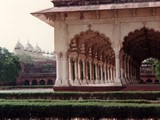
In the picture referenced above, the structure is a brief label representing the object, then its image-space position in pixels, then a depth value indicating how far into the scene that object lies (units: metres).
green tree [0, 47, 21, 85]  53.50
